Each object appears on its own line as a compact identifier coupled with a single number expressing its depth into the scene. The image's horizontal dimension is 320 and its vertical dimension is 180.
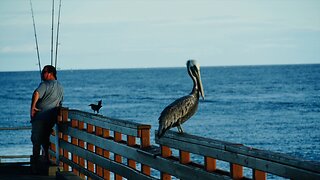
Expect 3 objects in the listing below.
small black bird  18.86
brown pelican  11.68
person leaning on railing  18.75
